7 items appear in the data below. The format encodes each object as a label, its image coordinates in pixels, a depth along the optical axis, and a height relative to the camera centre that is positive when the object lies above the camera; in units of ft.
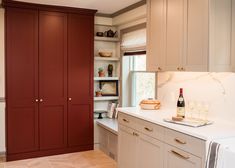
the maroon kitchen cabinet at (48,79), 13.57 +0.01
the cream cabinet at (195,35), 8.04 +1.48
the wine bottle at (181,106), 9.22 -0.95
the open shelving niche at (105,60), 15.90 +1.18
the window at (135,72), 13.84 +0.44
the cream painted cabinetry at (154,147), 7.28 -2.19
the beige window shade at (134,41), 13.57 +2.11
